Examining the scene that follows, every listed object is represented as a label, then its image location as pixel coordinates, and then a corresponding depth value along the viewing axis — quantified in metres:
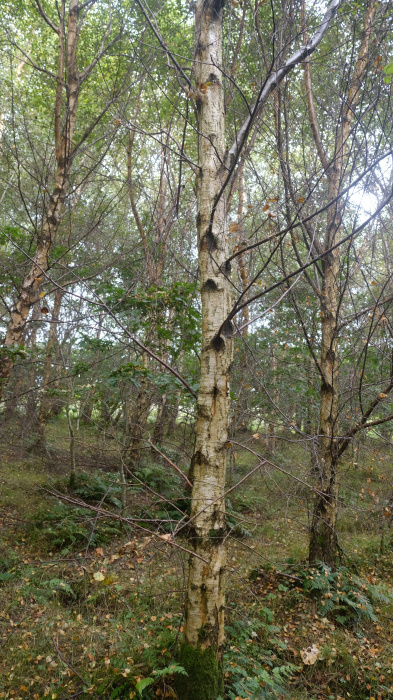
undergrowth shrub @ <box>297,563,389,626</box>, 4.32
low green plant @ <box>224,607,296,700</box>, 2.97
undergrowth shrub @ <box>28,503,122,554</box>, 5.78
